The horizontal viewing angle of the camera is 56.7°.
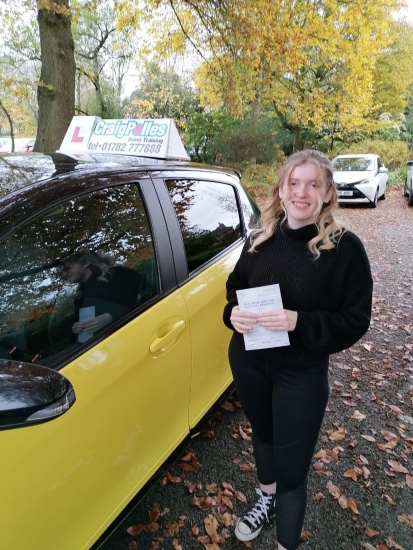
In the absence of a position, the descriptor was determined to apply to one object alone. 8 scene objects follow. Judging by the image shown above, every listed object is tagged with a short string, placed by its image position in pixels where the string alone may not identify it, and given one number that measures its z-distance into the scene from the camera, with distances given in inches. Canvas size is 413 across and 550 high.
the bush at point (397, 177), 688.9
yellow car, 46.8
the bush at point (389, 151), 866.1
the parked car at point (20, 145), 758.5
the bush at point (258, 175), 568.4
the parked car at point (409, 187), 487.8
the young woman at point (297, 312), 58.4
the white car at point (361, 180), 472.7
